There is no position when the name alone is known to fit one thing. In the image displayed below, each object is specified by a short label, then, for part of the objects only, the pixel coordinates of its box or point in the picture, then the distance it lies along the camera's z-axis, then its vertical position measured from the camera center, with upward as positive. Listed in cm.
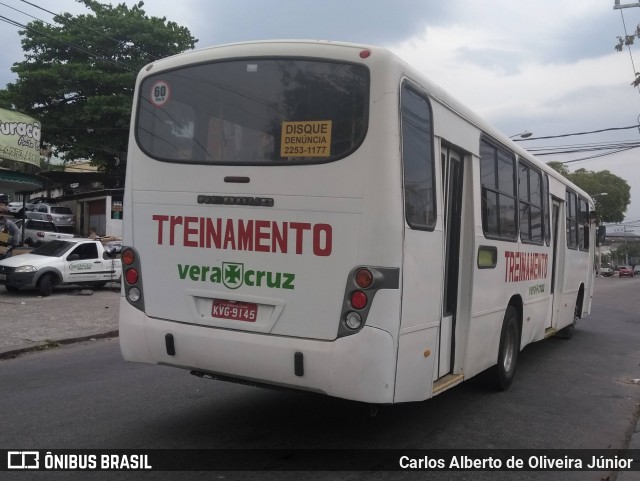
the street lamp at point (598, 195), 5522 +606
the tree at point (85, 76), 3115 +862
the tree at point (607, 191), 5988 +668
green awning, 1748 +180
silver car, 3250 +151
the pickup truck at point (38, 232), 2830 +52
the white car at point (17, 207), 3264 +202
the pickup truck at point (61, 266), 1571 -66
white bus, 430 +21
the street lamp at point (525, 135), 2693 +542
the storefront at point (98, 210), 3319 +190
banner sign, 1792 +316
